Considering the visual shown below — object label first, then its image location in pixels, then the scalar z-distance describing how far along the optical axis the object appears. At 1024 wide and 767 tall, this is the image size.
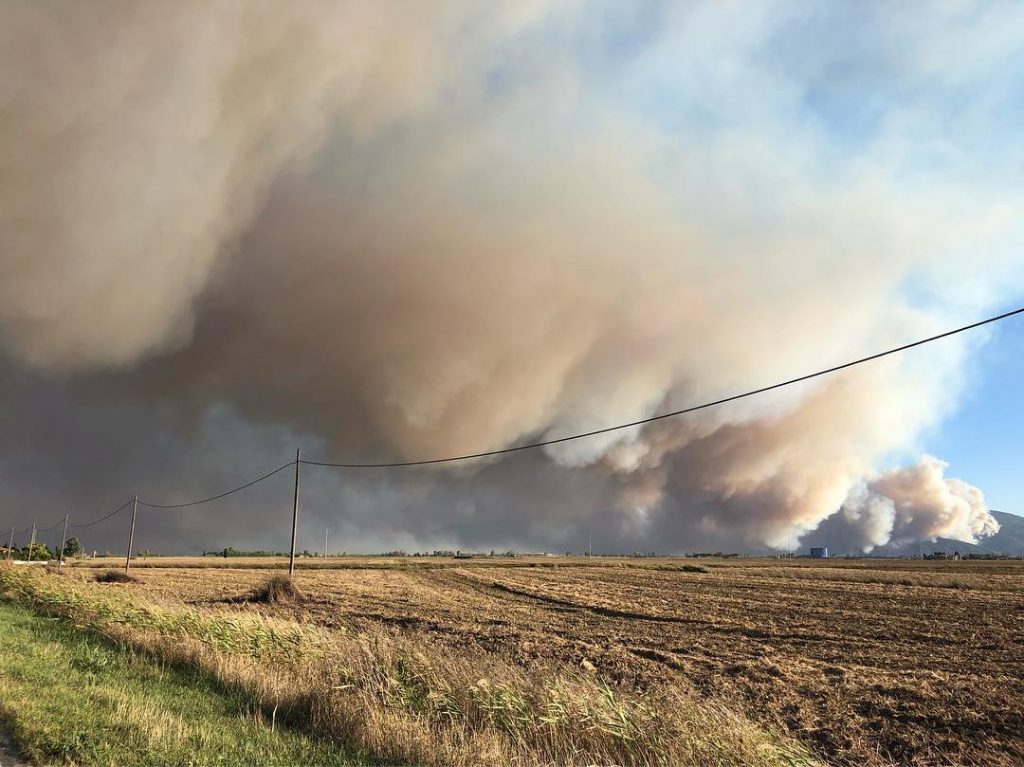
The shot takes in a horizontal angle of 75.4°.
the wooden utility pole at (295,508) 54.19
